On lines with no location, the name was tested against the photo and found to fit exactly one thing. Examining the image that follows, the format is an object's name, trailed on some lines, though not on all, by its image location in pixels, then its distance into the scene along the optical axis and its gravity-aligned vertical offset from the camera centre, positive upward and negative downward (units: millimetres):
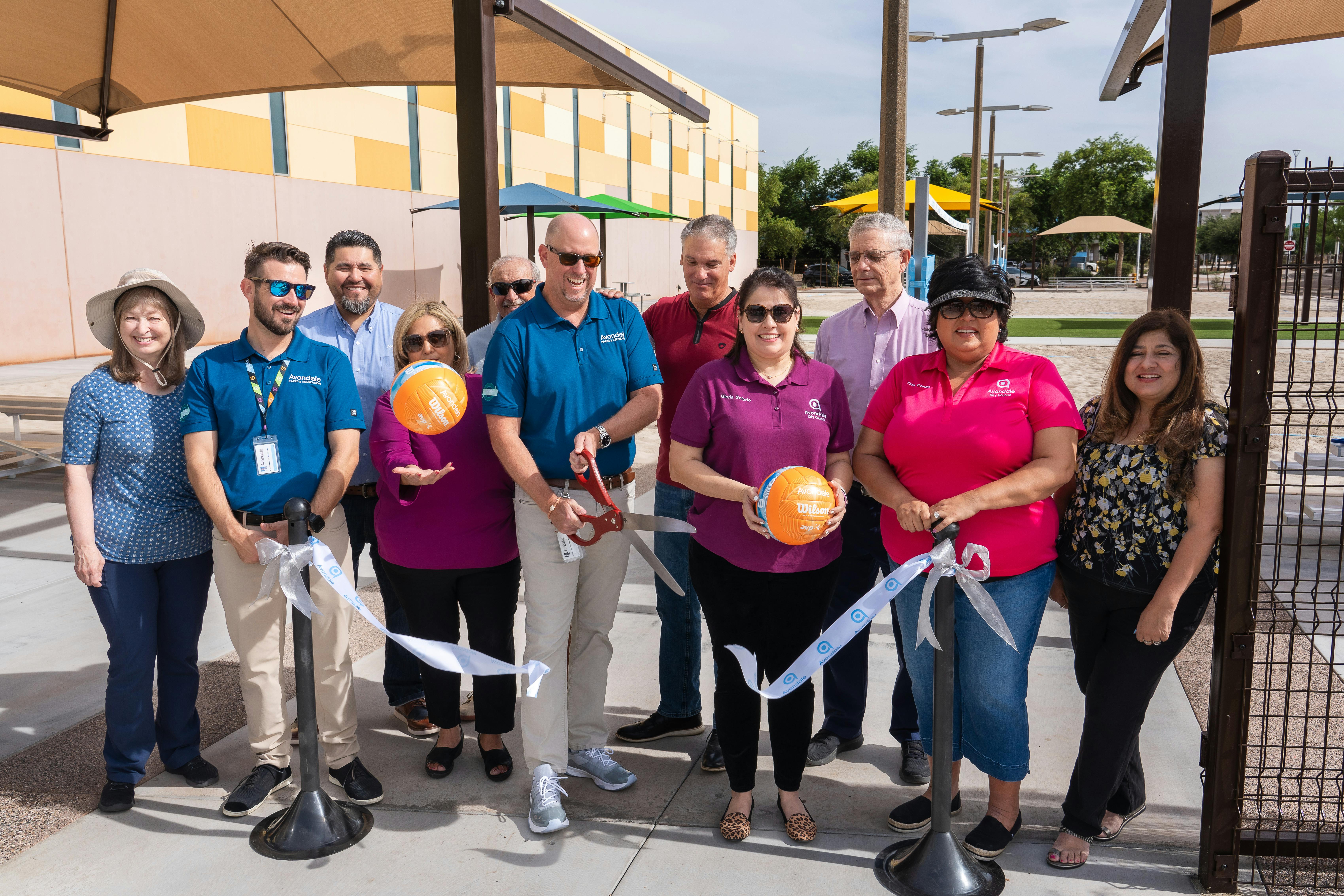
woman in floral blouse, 2707 -632
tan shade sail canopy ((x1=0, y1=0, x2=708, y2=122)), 5535 +1777
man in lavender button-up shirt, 3658 -241
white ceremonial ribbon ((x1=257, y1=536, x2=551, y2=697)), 3057 -889
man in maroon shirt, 3744 -252
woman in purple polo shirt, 3008 -585
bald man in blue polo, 3221 -378
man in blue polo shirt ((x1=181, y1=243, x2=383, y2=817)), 3215 -506
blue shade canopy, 13547 +1744
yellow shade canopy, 16109 +2350
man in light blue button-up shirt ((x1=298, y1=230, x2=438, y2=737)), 3832 -43
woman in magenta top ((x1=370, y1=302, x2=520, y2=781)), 3398 -766
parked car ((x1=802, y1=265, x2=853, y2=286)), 64312 +3021
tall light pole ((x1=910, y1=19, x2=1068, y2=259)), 15961 +4872
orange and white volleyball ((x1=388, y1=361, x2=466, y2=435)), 3104 -253
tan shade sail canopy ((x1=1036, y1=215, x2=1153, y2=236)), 41750 +4126
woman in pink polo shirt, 2811 -454
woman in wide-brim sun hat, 3285 -651
